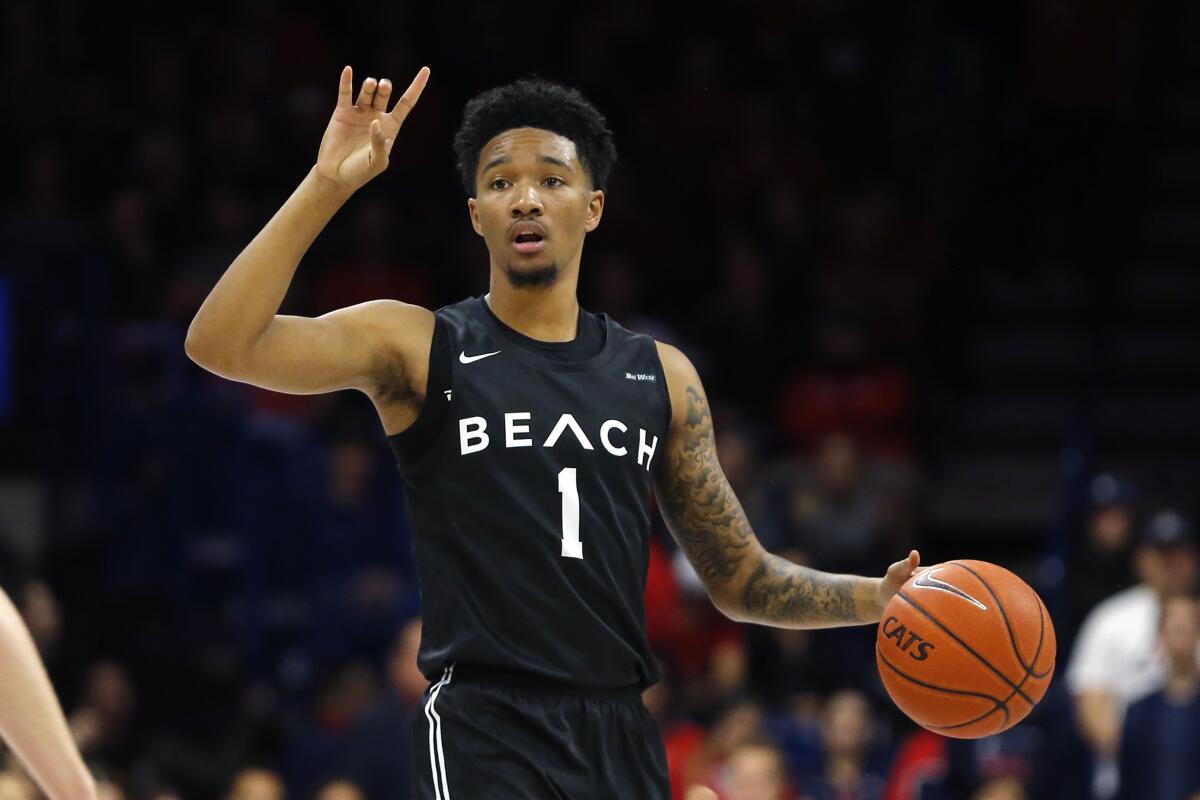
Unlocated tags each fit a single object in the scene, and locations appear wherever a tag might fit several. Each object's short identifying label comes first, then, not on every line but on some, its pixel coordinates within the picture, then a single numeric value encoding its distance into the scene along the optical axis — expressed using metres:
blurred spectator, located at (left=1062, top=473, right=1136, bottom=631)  20.58
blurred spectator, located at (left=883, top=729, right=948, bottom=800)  19.00
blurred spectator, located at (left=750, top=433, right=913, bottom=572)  21.80
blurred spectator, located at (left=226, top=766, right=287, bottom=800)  18.23
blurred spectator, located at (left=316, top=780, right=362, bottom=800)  18.09
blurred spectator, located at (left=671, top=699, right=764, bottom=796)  18.70
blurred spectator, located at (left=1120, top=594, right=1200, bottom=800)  17.67
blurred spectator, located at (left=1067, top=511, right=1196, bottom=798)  18.70
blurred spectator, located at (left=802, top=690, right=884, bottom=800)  19.27
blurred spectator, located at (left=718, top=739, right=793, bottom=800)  17.69
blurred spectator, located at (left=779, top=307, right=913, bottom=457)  24.03
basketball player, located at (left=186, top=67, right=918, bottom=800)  8.48
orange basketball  9.25
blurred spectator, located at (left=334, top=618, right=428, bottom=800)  19.22
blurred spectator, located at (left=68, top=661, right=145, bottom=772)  19.95
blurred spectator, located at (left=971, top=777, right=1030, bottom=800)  17.83
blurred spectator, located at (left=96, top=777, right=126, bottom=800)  16.28
